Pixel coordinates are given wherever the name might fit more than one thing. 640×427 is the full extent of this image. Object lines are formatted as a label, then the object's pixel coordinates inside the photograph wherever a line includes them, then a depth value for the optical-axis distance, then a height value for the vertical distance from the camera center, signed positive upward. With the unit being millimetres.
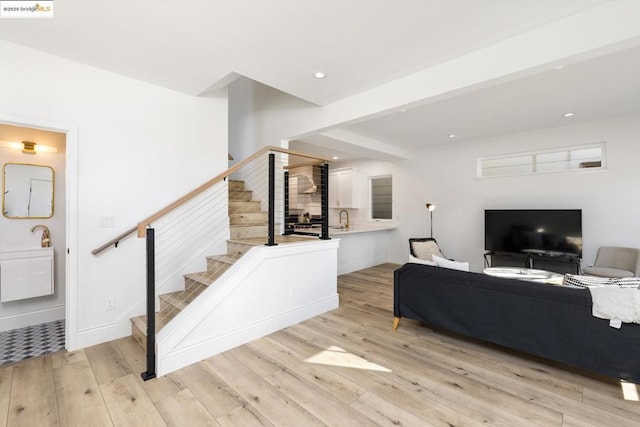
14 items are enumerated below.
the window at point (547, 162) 4660 +943
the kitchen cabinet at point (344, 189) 7355 +642
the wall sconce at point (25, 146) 3255 +783
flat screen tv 4570 -317
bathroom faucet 3428 -299
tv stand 4605 -863
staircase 2852 -522
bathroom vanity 3131 -719
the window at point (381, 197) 7254 +413
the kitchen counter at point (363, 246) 5891 -773
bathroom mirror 3266 +256
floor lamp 6130 -99
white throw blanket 1915 -645
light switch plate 2866 -94
